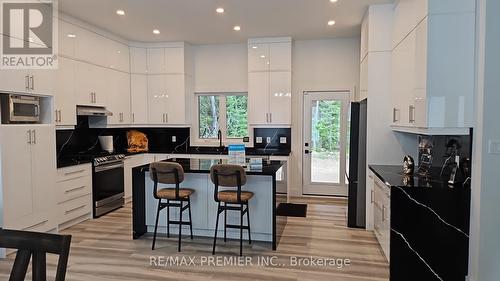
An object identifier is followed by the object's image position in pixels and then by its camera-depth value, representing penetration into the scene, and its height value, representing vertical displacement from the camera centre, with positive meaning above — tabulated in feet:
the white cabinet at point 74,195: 14.70 -2.97
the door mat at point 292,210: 16.71 -4.21
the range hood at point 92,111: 16.64 +0.90
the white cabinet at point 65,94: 15.26 +1.59
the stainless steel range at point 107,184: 16.61 -2.78
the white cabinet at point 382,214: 10.96 -2.96
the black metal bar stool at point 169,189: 12.10 -2.28
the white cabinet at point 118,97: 19.10 +1.86
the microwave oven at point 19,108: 12.26 +0.74
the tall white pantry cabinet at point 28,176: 11.73 -1.75
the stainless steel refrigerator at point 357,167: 15.15 -1.67
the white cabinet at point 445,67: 9.57 +1.79
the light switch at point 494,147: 8.64 -0.43
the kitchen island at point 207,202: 12.90 -2.91
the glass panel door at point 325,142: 20.67 -0.78
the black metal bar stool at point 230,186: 11.55 -1.95
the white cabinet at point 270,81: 20.11 +2.87
